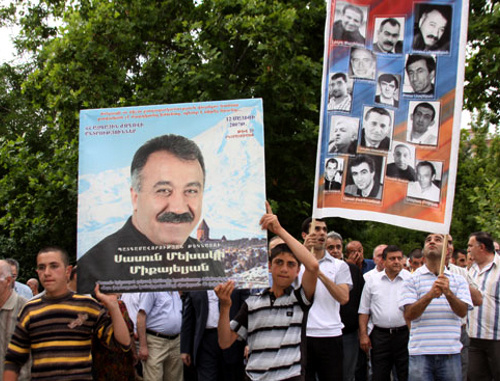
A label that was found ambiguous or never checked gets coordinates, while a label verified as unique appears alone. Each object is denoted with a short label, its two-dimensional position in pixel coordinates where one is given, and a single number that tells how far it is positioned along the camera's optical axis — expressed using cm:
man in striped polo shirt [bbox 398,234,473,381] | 713
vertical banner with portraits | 639
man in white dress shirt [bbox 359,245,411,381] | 851
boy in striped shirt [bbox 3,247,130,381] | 531
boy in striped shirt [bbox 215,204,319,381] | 522
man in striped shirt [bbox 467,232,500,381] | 866
